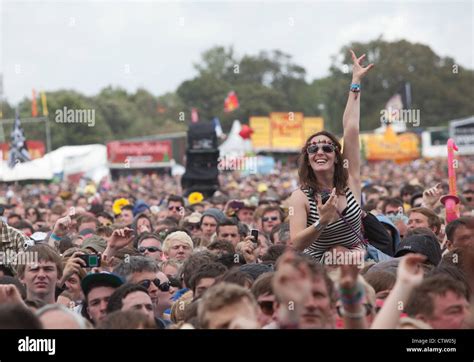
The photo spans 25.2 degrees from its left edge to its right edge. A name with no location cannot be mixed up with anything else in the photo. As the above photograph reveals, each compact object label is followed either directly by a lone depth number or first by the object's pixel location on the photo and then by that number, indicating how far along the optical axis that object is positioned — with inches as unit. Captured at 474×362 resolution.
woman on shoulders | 269.1
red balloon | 1061.9
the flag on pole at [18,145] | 1036.5
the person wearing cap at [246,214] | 531.9
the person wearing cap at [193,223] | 472.7
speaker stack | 725.9
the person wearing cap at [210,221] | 449.7
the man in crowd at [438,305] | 196.7
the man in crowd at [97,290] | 252.1
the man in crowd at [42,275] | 267.9
